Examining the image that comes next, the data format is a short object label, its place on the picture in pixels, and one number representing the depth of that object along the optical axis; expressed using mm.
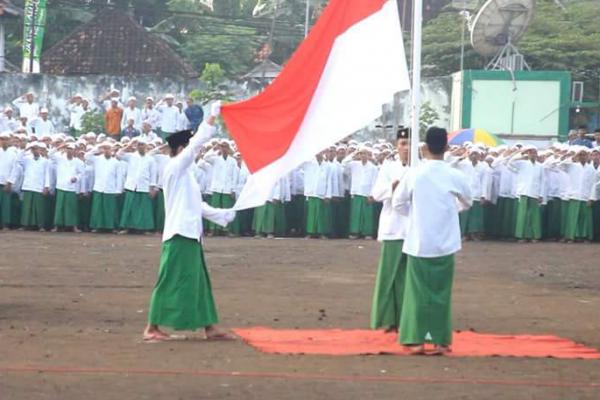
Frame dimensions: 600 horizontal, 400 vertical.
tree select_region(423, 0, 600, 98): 48406
